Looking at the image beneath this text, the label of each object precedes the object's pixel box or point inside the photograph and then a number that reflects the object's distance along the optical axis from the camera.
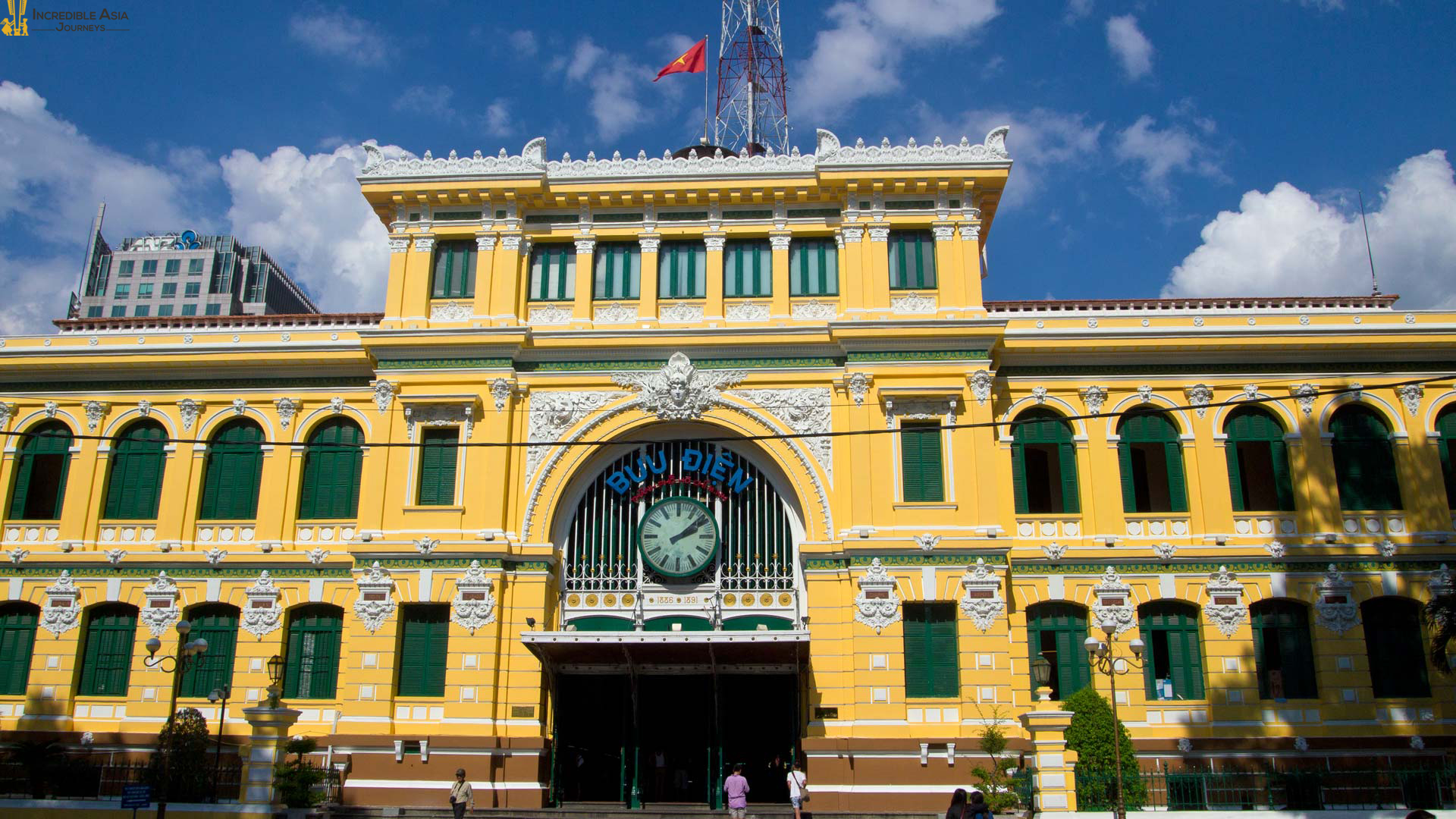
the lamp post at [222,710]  26.13
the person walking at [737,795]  26.62
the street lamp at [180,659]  24.99
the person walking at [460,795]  25.38
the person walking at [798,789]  26.53
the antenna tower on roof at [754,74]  41.31
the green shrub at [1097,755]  25.73
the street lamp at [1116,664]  23.95
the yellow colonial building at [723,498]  30.36
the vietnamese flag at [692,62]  36.50
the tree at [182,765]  25.58
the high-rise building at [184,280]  103.69
